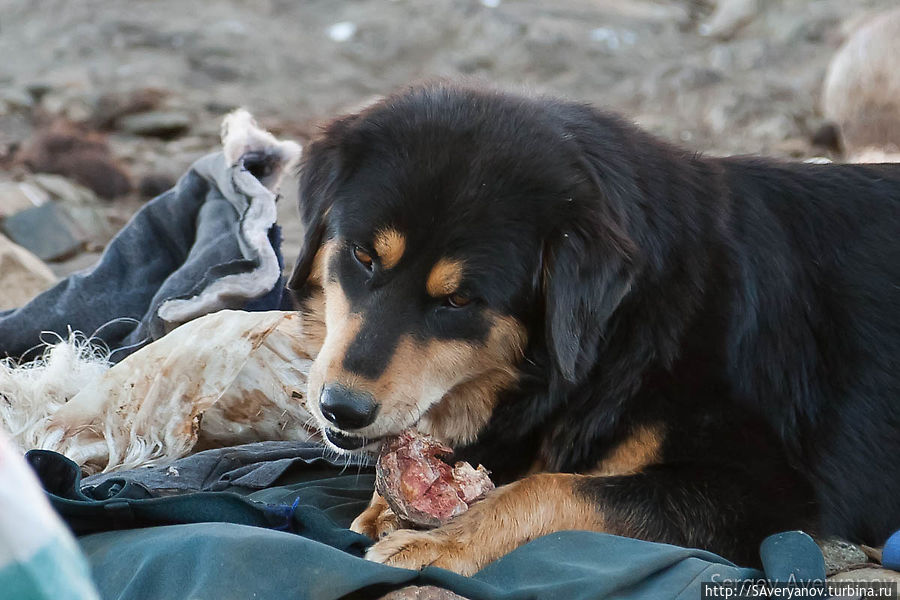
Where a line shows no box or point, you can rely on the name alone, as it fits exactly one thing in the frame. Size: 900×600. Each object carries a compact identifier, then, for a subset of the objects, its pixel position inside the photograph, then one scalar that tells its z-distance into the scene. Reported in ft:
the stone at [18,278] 38.17
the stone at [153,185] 63.41
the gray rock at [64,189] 59.67
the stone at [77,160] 63.41
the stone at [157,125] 81.92
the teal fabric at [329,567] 15.47
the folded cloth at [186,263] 27.81
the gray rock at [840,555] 18.75
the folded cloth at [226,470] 20.74
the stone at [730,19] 115.34
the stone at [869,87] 67.00
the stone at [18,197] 53.93
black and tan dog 17.39
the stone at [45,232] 50.60
